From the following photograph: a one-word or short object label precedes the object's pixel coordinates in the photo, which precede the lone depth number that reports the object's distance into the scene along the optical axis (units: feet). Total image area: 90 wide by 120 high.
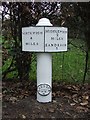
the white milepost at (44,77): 5.69
